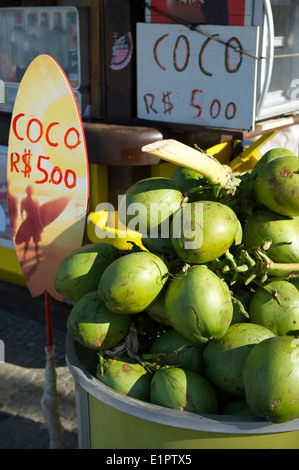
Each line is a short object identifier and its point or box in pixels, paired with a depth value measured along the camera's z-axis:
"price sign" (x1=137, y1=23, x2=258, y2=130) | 3.10
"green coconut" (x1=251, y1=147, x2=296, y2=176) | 2.09
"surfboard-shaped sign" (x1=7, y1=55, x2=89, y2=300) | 2.71
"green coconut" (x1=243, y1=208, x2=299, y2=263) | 1.89
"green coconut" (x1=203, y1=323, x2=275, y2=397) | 1.74
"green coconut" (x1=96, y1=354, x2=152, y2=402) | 1.79
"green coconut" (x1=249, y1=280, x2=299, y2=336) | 1.84
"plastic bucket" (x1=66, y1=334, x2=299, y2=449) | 1.61
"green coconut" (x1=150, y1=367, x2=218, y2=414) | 1.71
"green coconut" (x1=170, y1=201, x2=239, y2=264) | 1.76
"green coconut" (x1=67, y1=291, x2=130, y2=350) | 1.86
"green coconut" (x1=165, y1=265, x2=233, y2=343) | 1.70
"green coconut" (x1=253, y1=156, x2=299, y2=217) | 1.85
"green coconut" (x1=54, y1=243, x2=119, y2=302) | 1.98
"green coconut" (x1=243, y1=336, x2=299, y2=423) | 1.57
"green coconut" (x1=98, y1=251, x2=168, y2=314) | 1.75
